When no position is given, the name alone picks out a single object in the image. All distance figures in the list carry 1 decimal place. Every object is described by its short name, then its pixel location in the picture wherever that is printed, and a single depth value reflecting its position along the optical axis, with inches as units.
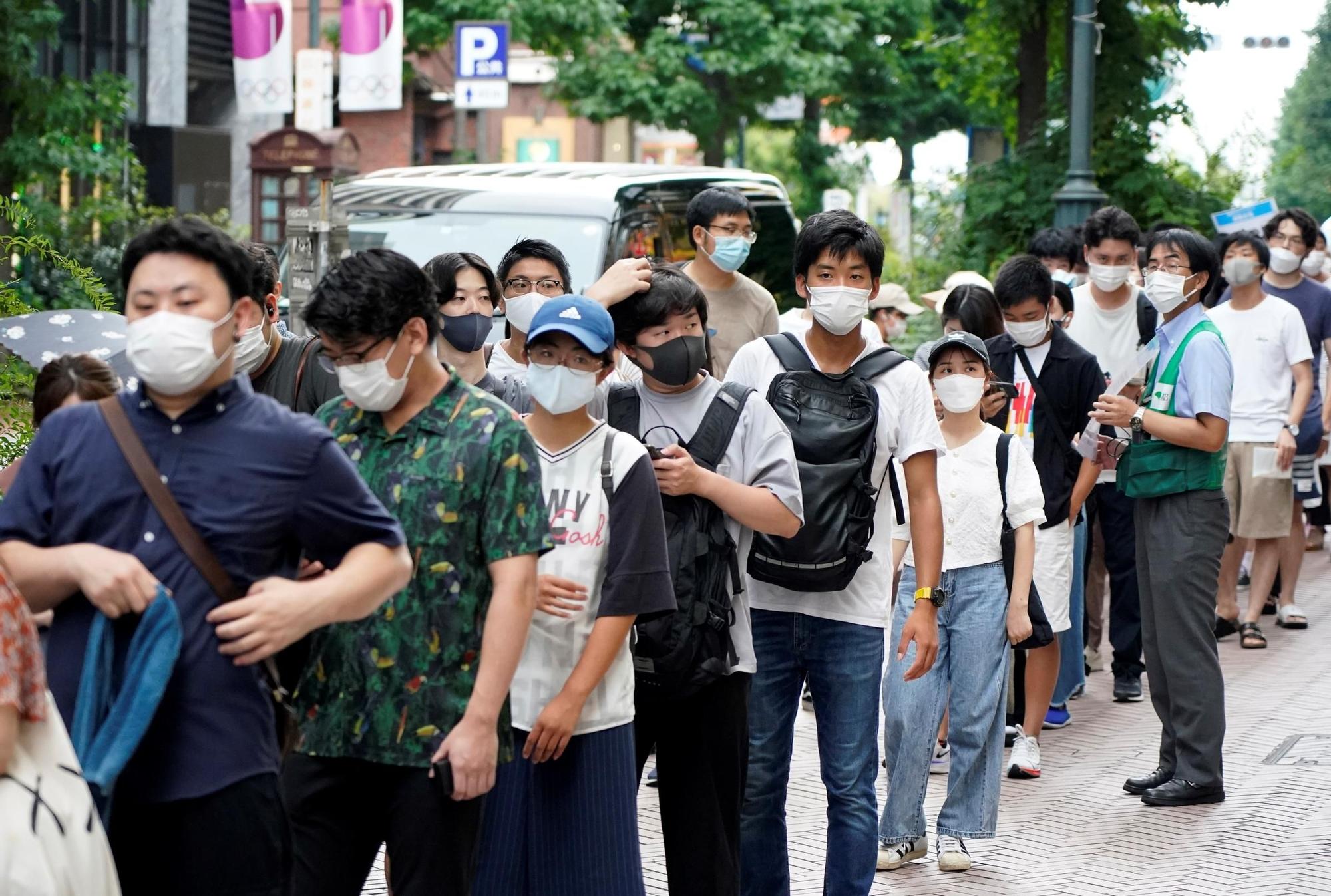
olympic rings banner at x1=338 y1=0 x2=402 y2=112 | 901.2
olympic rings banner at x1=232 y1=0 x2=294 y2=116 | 854.5
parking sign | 1064.8
